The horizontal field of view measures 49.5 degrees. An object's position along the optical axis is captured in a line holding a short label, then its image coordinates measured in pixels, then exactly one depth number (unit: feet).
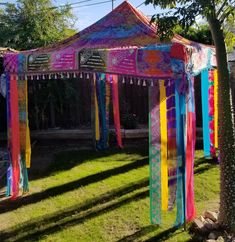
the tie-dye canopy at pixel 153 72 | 10.72
